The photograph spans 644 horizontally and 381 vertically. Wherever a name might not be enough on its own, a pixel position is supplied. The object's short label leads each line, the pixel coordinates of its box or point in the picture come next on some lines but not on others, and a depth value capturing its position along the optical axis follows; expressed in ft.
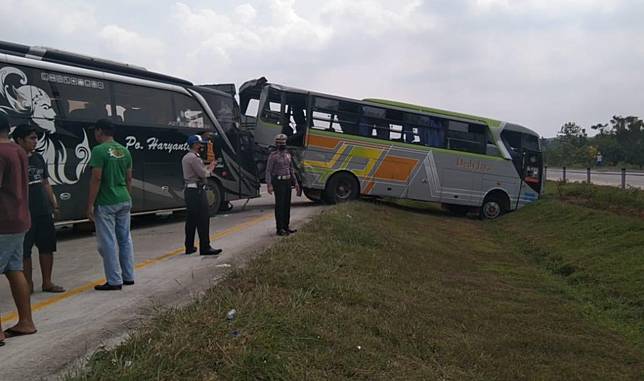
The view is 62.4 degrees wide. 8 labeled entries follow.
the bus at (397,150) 46.60
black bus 27.86
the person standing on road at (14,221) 12.71
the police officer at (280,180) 28.14
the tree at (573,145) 200.03
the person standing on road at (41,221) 16.80
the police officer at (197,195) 23.12
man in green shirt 17.51
